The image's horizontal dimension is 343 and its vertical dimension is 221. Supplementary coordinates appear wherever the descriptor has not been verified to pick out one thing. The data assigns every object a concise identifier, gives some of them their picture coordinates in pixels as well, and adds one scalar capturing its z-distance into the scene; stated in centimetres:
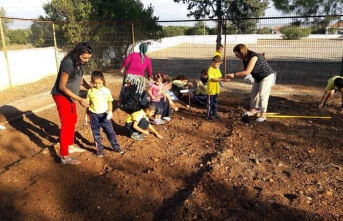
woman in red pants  394
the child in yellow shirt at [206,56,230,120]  609
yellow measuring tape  642
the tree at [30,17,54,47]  1163
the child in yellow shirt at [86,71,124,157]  430
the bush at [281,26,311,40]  1320
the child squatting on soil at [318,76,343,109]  682
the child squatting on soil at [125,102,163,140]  527
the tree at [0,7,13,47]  1010
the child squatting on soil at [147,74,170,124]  623
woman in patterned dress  674
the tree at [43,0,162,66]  1268
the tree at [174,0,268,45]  2109
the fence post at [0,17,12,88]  922
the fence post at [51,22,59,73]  1199
